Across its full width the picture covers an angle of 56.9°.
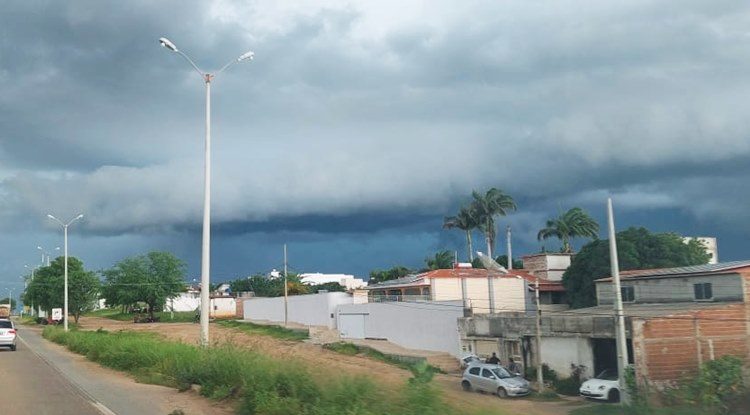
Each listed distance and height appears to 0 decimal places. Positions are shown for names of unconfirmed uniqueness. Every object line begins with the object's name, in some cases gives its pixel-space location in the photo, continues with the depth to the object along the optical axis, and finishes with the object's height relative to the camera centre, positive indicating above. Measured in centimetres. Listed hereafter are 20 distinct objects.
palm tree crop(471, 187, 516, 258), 8656 +946
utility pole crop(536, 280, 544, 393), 3619 -377
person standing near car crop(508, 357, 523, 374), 4061 -494
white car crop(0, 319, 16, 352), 3308 -160
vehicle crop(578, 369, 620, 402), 3217 -504
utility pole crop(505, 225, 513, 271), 7732 +347
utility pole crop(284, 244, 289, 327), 7188 -186
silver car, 3328 -472
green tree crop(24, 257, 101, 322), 7650 +144
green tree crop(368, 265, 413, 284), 9812 +205
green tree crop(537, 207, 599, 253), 7744 +606
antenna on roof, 6738 +212
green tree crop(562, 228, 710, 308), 5606 +176
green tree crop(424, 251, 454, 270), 9728 +363
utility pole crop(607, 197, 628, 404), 2902 -265
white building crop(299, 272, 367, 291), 14275 +263
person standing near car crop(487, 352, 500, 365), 4148 -453
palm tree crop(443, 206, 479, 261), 8756 +803
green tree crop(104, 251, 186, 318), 8756 +208
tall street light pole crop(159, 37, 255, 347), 1900 +106
